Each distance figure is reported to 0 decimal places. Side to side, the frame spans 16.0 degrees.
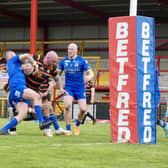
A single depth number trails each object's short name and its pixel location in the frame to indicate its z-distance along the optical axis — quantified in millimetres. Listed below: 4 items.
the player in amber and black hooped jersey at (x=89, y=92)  22245
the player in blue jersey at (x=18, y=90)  11031
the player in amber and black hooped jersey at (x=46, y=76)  12125
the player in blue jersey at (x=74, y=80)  13146
